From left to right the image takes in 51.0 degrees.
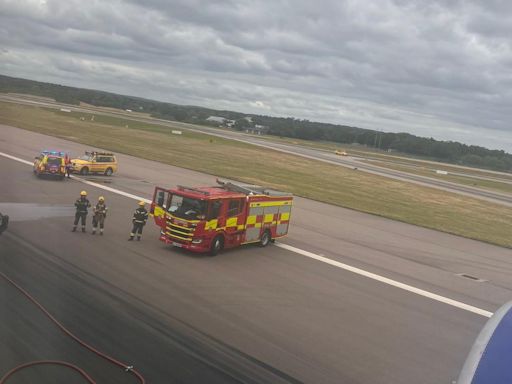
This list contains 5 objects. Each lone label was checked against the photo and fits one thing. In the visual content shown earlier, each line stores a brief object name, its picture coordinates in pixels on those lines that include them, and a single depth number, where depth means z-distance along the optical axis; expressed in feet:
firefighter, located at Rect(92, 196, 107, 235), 68.54
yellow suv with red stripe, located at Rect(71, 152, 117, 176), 122.31
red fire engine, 64.95
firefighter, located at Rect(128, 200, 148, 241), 68.69
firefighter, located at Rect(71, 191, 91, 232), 69.67
